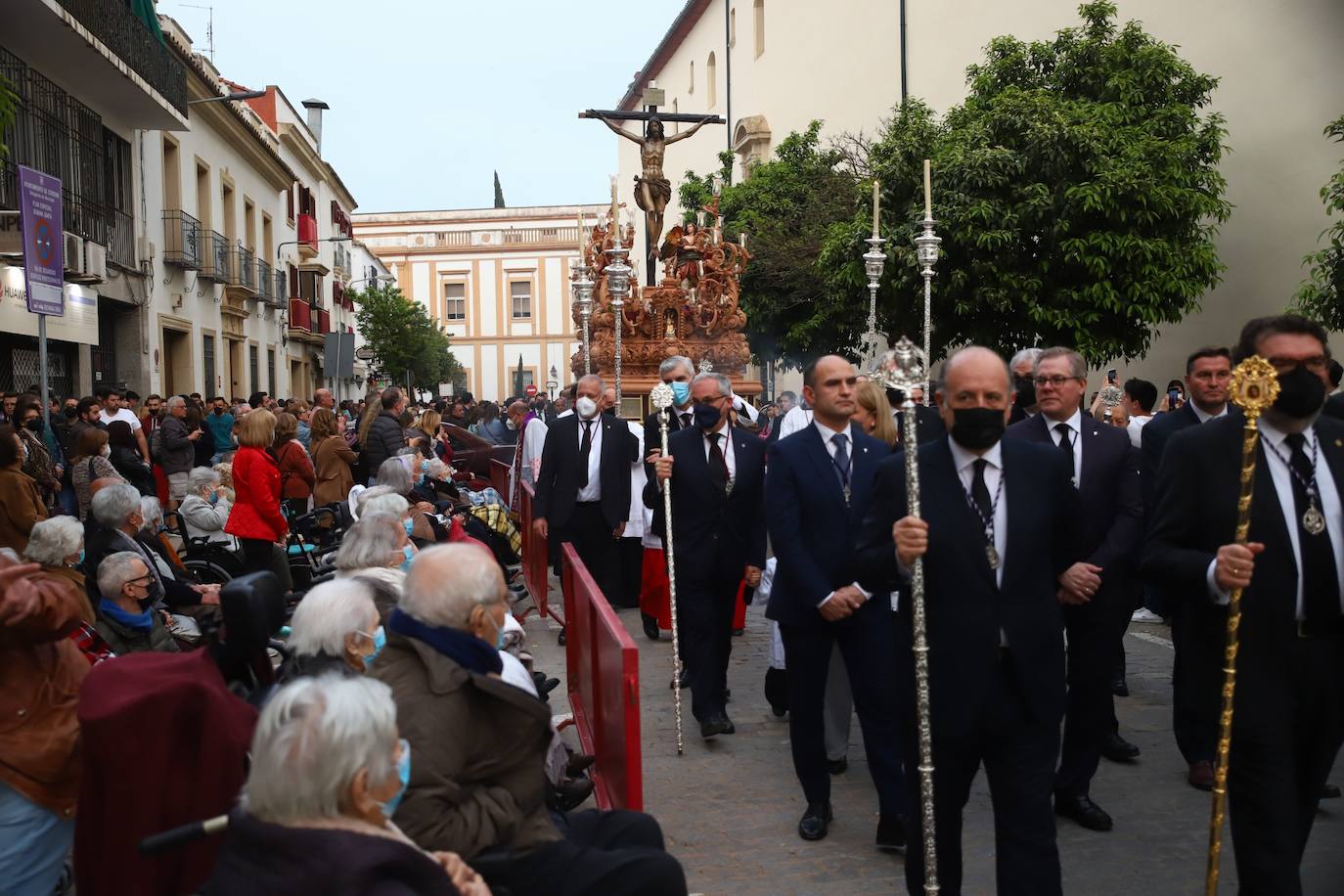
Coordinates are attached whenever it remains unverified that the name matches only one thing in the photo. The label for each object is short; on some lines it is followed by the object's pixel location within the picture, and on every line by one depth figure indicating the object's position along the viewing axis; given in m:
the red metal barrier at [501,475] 17.28
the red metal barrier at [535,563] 10.27
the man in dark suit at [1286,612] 3.70
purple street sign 9.36
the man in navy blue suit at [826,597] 5.26
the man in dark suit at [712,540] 6.91
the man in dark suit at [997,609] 3.83
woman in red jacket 9.45
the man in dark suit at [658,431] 8.86
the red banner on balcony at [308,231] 41.78
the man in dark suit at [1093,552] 5.48
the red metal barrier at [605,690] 4.61
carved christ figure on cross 18.23
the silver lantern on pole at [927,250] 8.52
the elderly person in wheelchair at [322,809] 2.54
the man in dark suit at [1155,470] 5.59
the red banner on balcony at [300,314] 39.66
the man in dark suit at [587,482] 9.20
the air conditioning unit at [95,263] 19.31
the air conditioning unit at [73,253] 18.47
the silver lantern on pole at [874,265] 9.97
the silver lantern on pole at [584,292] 16.11
